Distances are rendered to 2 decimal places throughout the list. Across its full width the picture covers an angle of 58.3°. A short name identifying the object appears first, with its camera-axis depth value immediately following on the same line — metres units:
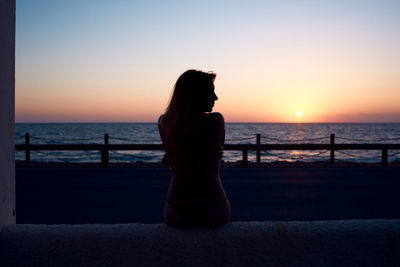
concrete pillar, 2.02
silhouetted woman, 2.23
